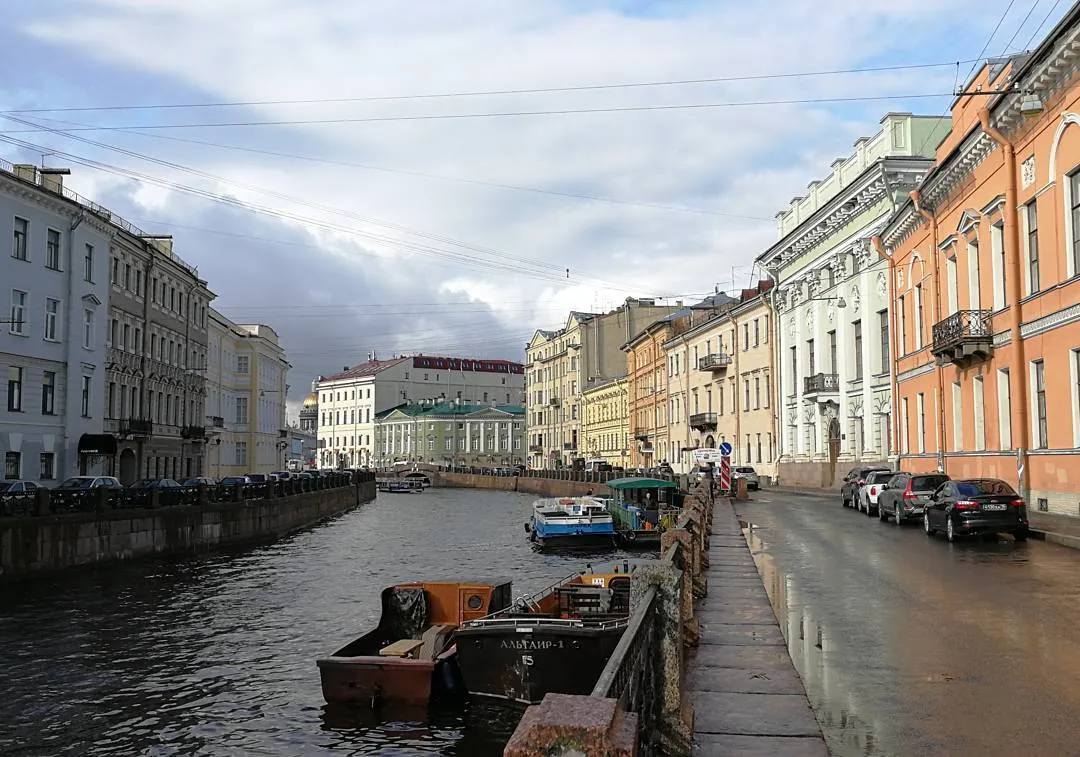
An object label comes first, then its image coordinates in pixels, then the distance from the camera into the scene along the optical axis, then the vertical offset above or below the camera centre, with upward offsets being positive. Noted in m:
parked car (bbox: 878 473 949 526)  28.47 -1.07
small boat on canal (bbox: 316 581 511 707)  12.92 -2.74
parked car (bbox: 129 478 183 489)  39.34 -1.03
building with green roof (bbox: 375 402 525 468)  141.25 +3.34
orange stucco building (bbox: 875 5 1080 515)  25.28 +5.46
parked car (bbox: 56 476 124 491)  34.29 -0.85
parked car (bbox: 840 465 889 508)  36.94 -1.10
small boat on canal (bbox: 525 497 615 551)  39.00 -2.82
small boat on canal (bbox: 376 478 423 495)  101.69 -2.99
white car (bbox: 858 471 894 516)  33.38 -1.08
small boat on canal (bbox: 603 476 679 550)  40.25 -2.18
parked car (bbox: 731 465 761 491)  55.09 -1.02
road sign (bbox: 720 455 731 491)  45.09 -0.73
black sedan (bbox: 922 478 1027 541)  22.31 -1.19
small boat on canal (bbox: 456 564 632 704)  12.25 -2.49
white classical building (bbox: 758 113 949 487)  44.53 +7.93
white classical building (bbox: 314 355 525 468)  152.12 +10.84
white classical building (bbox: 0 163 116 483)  36.97 +5.24
